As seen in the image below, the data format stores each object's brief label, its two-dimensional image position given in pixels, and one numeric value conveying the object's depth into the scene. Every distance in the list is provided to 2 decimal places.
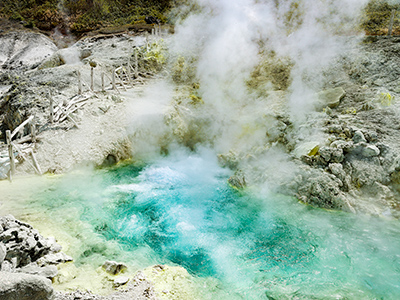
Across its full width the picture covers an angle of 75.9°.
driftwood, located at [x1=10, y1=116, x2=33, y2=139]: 6.69
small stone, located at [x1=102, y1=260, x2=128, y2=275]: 3.54
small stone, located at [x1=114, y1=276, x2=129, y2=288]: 3.29
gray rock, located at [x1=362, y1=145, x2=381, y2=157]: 5.78
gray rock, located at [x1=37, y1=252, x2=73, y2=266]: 3.54
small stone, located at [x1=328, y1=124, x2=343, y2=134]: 6.51
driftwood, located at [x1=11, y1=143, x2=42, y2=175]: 6.34
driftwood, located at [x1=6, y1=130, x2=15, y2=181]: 6.02
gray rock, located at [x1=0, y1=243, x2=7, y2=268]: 2.74
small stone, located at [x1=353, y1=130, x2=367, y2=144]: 6.04
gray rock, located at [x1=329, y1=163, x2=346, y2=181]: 5.69
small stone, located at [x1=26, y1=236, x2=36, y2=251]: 3.59
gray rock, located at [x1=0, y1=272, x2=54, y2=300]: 2.15
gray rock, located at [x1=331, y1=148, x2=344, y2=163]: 5.91
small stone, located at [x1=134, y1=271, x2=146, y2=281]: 3.38
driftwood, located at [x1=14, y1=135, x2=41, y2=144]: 6.84
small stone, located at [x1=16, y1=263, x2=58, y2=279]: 3.20
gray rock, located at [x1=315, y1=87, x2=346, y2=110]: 7.45
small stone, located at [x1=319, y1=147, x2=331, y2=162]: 5.98
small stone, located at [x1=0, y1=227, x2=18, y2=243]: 3.50
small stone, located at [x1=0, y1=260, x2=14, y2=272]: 3.01
